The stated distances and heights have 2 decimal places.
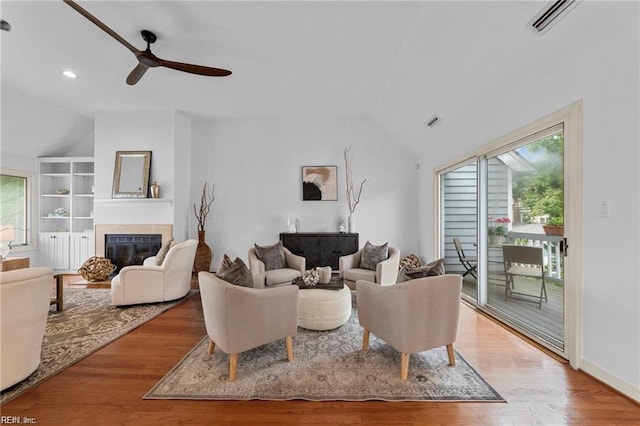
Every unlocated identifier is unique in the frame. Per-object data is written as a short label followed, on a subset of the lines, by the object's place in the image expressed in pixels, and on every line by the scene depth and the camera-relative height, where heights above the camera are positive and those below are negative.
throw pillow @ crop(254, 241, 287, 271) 4.16 -0.67
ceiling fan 2.82 +1.62
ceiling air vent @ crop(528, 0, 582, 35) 1.97 +1.53
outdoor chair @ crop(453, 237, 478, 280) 4.16 -0.74
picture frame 5.75 +0.61
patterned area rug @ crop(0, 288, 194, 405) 2.25 -1.30
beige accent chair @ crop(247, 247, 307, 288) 3.79 -0.87
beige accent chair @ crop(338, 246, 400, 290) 3.80 -0.85
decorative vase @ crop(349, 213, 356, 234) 5.51 -0.22
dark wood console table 5.33 -0.64
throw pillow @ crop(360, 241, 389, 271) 4.07 -0.64
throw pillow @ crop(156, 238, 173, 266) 4.07 -0.62
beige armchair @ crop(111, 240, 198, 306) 3.68 -0.95
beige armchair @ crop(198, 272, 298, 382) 2.06 -0.82
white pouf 2.88 -1.03
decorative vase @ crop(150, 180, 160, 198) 5.17 +0.45
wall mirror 5.25 +0.77
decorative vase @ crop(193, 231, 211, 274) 5.36 -0.85
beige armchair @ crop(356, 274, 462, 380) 2.09 -0.81
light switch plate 2.02 +0.04
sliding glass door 2.59 -0.23
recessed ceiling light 3.97 +2.09
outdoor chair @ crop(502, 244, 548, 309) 2.81 -0.57
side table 3.48 -1.06
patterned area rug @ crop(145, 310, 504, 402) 1.92 -1.28
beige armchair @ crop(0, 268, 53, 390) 1.87 -0.77
